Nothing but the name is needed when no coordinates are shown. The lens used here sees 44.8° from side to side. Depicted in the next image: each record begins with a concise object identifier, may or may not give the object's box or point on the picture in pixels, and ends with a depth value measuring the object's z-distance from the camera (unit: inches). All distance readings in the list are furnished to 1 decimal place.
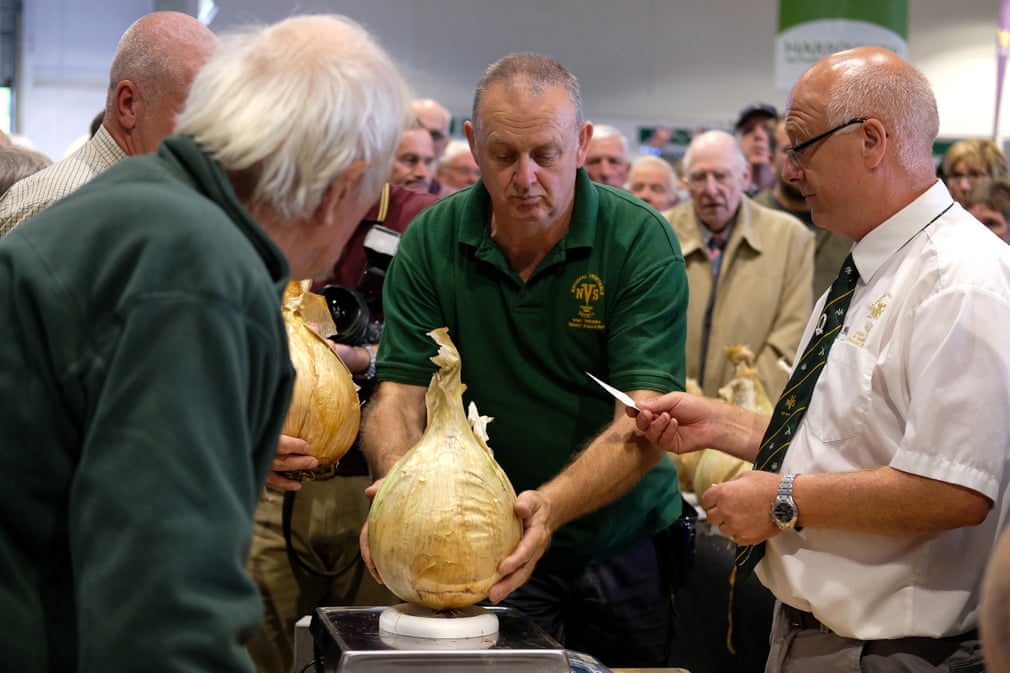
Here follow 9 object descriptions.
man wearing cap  261.1
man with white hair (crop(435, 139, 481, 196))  273.9
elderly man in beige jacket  190.1
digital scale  72.9
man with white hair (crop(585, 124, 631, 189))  239.8
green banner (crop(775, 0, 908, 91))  304.2
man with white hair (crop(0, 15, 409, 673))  46.9
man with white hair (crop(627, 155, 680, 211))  254.7
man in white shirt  78.4
